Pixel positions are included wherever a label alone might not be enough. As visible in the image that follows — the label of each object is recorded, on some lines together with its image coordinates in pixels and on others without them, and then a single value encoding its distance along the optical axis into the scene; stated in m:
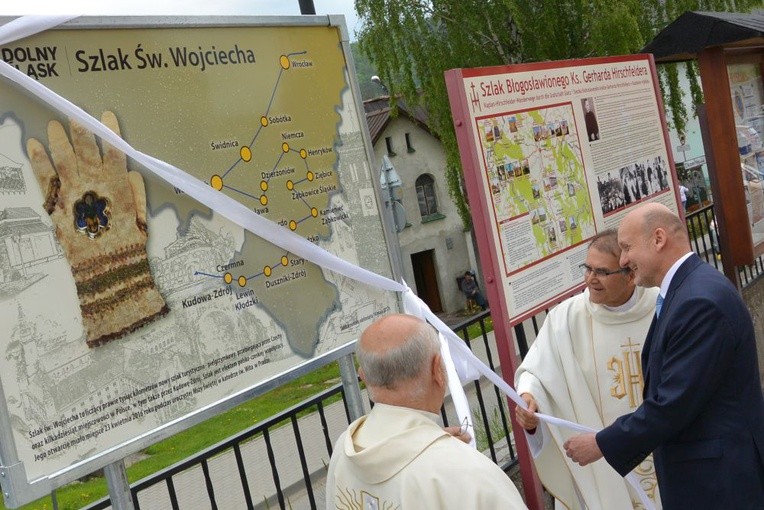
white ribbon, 2.41
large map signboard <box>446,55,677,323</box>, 4.06
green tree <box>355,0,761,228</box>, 20.03
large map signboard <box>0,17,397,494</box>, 2.37
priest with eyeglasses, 4.26
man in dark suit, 3.29
